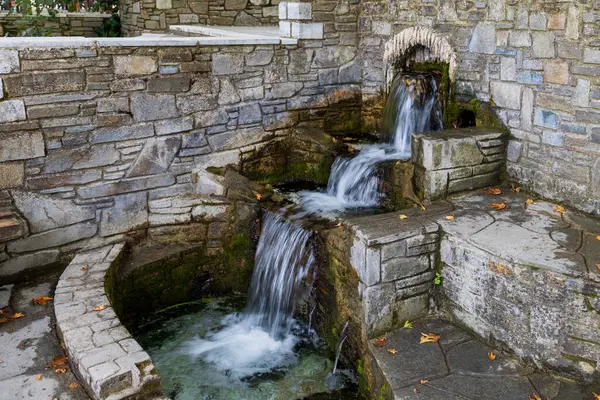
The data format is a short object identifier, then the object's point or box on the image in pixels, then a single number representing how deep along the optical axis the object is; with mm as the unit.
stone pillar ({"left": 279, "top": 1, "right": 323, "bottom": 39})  6473
